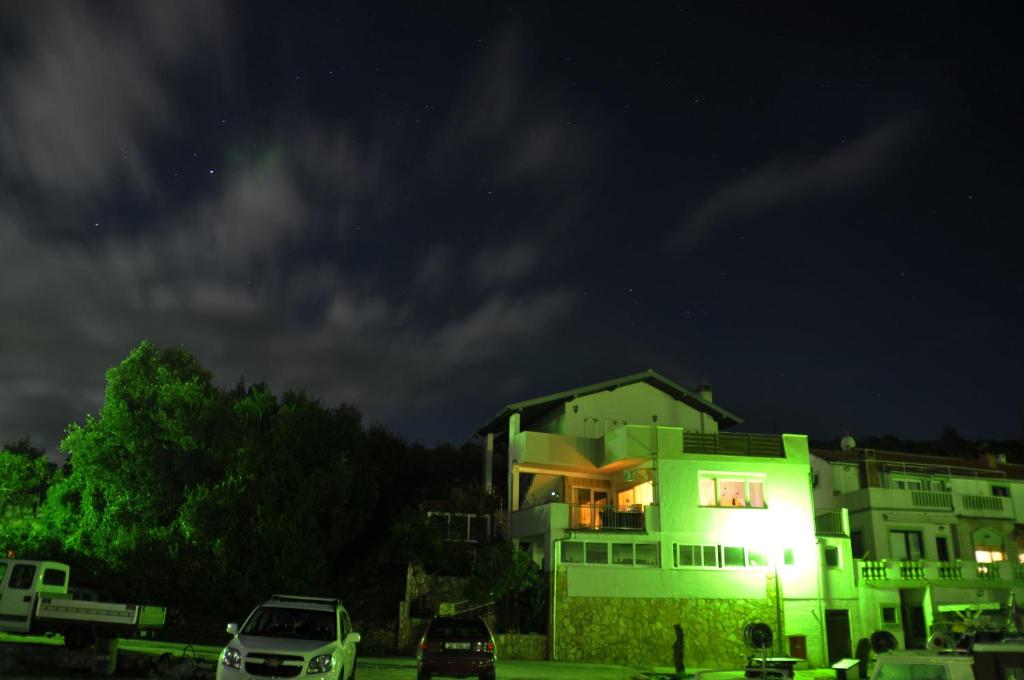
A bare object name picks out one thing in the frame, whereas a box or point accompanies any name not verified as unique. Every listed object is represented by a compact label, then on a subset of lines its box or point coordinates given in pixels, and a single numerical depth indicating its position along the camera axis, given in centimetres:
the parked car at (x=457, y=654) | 1759
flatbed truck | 2130
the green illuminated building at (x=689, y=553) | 2920
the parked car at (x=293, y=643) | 1248
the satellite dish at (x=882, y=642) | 1739
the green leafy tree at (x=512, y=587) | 2897
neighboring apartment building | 3153
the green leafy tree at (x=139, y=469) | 3050
